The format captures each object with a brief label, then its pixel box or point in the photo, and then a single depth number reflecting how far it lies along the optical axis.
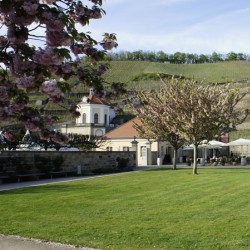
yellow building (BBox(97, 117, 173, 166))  51.59
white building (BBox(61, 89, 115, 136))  71.88
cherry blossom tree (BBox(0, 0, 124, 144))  3.87
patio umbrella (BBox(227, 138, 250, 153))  46.13
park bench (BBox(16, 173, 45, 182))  26.35
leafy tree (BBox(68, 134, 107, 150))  52.94
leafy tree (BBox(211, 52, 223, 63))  167.12
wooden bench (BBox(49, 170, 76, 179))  29.38
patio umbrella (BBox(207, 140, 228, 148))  47.02
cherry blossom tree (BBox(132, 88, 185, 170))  36.84
